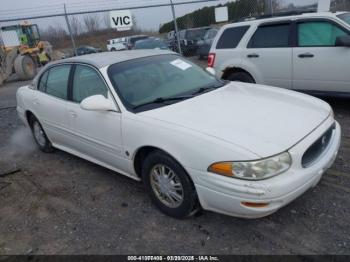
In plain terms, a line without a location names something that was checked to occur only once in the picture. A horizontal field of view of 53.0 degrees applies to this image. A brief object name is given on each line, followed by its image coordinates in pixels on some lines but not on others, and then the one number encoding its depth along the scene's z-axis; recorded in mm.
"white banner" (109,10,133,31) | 11133
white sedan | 2758
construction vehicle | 17188
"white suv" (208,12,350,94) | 5664
